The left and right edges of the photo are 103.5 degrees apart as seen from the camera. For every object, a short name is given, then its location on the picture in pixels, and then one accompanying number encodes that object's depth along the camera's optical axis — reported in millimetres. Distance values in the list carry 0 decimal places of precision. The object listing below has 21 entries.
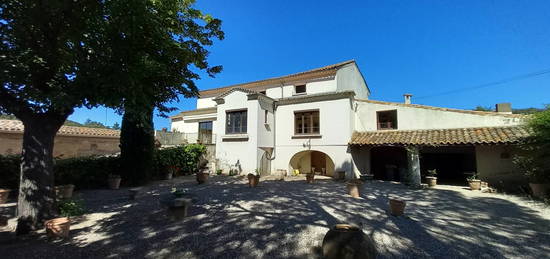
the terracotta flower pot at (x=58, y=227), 5065
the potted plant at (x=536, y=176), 8977
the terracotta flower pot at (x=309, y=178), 12859
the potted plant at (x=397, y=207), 6734
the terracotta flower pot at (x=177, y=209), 6234
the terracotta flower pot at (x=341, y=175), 13875
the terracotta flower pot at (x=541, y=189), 8923
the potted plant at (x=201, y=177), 12188
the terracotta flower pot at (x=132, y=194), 8527
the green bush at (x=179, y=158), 13781
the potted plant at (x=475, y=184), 11133
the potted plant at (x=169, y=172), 13961
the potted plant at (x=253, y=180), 11148
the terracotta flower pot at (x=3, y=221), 5863
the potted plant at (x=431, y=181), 12305
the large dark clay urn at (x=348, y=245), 3719
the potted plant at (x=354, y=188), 9203
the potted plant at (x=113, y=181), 10773
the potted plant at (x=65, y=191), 8224
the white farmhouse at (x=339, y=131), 12641
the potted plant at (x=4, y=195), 7821
